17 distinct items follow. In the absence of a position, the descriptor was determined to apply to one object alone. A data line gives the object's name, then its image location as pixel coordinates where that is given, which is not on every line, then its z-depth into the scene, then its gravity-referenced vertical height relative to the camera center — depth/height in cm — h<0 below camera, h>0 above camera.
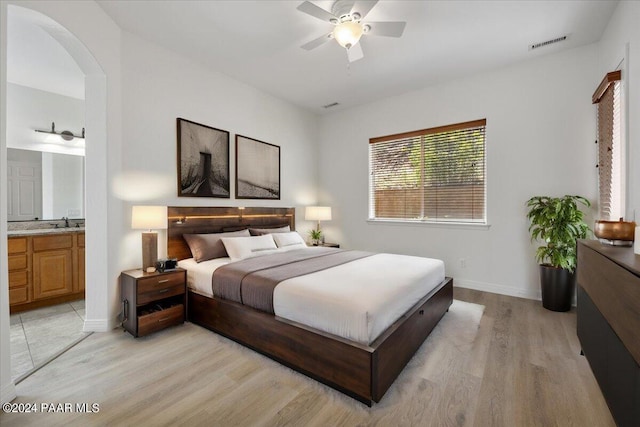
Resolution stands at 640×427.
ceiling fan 236 +164
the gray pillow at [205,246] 324 -41
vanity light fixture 397 +113
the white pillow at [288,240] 400 -43
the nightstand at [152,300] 259 -86
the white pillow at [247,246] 330 -44
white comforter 182 -63
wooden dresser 122 -61
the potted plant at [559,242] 310 -35
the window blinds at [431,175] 404 +57
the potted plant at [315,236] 504 -46
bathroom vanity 316 -70
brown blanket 235 -57
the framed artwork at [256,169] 417 +67
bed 175 -92
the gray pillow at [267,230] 407 -29
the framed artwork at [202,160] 345 +67
